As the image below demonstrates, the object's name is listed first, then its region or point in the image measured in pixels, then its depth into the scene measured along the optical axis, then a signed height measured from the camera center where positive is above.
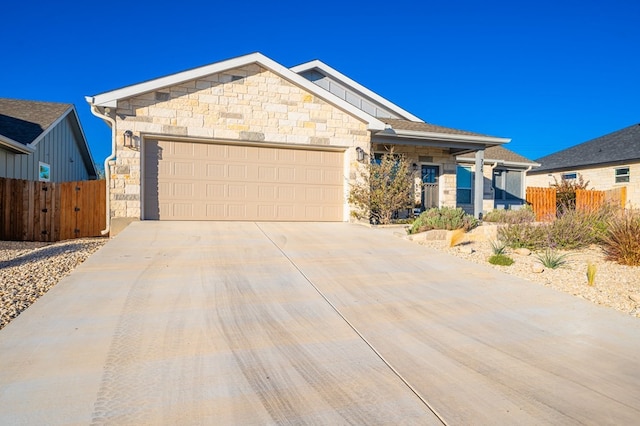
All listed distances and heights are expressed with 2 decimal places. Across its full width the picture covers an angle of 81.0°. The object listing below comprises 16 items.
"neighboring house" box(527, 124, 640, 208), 20.41 +2.60
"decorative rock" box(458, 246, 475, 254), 7.24 -0.87
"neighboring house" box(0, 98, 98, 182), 11.71 +2.11
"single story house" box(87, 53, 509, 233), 9.12 +1.50
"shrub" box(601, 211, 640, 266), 6.45 -0.57
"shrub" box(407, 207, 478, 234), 8.66 -0.37
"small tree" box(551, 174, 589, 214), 16.65 +0.60
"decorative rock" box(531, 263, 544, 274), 5.89 -0.98
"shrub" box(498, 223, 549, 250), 7.74 -0.62
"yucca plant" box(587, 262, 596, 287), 5.12 -0.91
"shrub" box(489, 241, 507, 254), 6.77 -0.78
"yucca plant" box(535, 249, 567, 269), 6.11 -0.89
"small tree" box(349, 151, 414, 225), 10.52 +0.33
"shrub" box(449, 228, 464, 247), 7.77 -0.68
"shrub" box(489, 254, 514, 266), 6.32 -0.92
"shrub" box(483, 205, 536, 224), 8.63 -0.27
